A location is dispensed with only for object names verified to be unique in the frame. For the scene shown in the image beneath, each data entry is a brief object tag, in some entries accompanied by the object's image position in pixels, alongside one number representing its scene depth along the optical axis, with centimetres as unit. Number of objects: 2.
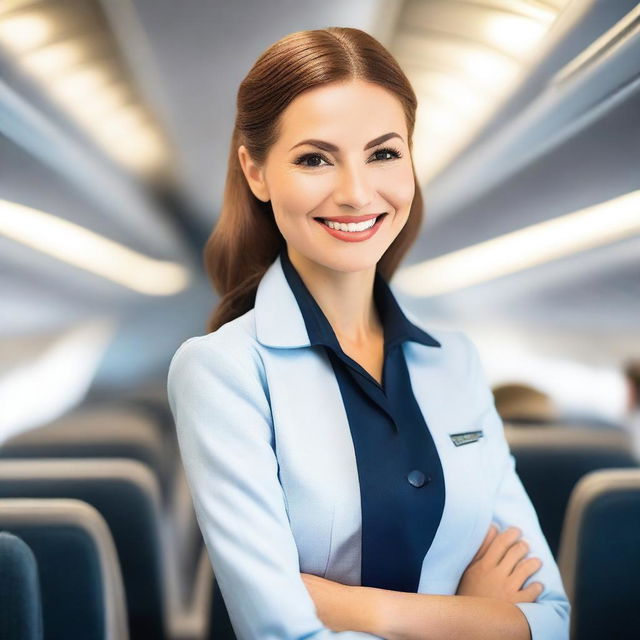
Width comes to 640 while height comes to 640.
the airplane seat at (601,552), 185
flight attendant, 128
